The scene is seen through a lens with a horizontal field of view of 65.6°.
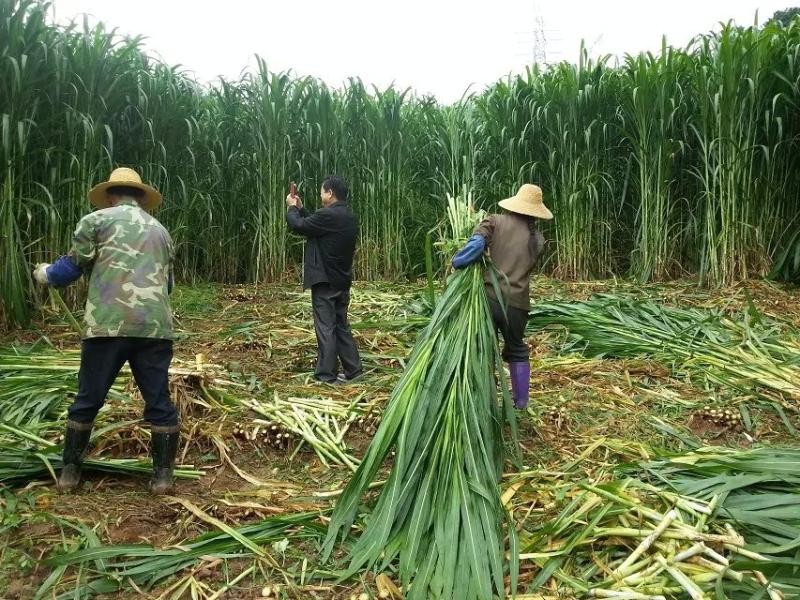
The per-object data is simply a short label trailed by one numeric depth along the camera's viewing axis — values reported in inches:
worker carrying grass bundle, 134.6
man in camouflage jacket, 104.5
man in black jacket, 167.3
